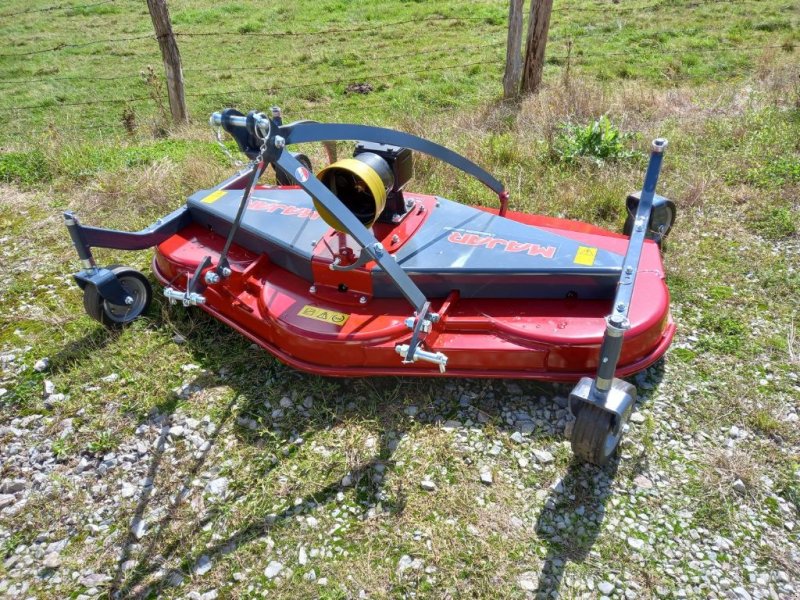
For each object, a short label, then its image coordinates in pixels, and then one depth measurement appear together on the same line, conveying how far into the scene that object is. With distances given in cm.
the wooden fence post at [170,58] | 746
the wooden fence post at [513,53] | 705
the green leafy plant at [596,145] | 579
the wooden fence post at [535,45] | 710
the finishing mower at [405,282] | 294
